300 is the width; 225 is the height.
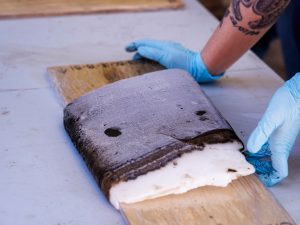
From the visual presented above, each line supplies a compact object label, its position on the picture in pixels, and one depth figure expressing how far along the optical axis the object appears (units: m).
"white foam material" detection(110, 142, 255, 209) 1.15
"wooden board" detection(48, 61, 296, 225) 1.12
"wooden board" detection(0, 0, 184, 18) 1.99
